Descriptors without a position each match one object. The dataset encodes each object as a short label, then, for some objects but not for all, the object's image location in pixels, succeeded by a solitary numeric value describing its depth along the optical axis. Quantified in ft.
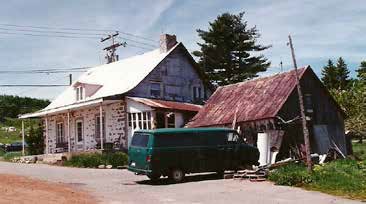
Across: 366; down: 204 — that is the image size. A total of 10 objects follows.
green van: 64.90
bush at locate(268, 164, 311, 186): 58.80
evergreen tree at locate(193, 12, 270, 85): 186.39
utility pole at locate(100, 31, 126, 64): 162.20
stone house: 106.01
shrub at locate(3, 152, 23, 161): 132.01
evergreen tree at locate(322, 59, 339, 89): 245.86
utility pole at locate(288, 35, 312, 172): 61.16
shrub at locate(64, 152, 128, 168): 93.15
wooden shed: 86.07
